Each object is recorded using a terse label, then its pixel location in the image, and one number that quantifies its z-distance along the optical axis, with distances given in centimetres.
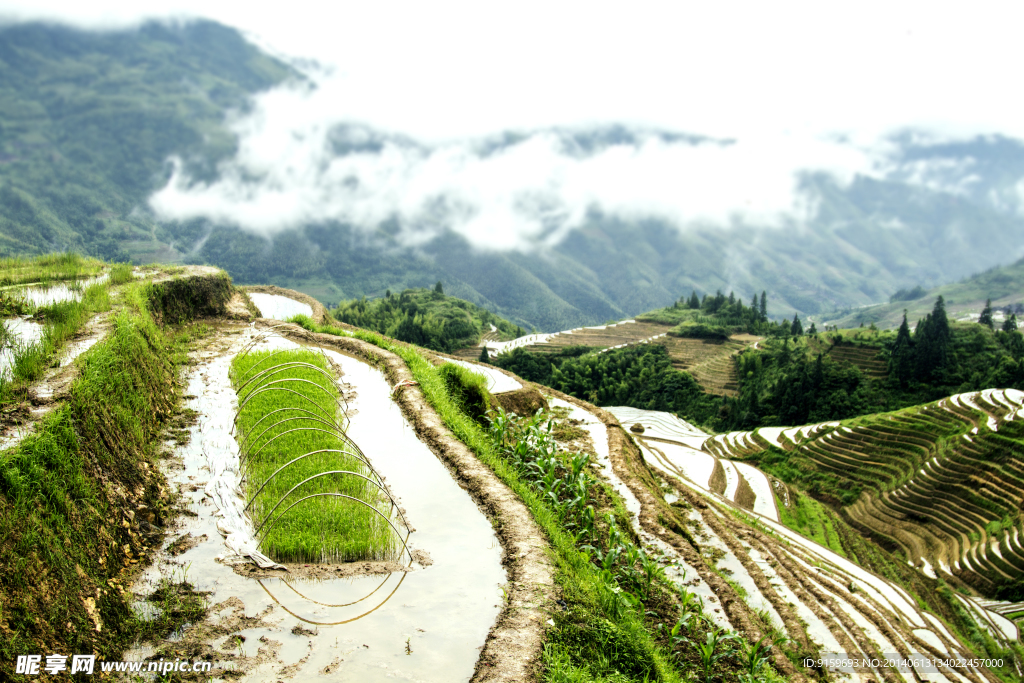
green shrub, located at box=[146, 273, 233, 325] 1587
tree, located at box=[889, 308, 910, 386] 4695
